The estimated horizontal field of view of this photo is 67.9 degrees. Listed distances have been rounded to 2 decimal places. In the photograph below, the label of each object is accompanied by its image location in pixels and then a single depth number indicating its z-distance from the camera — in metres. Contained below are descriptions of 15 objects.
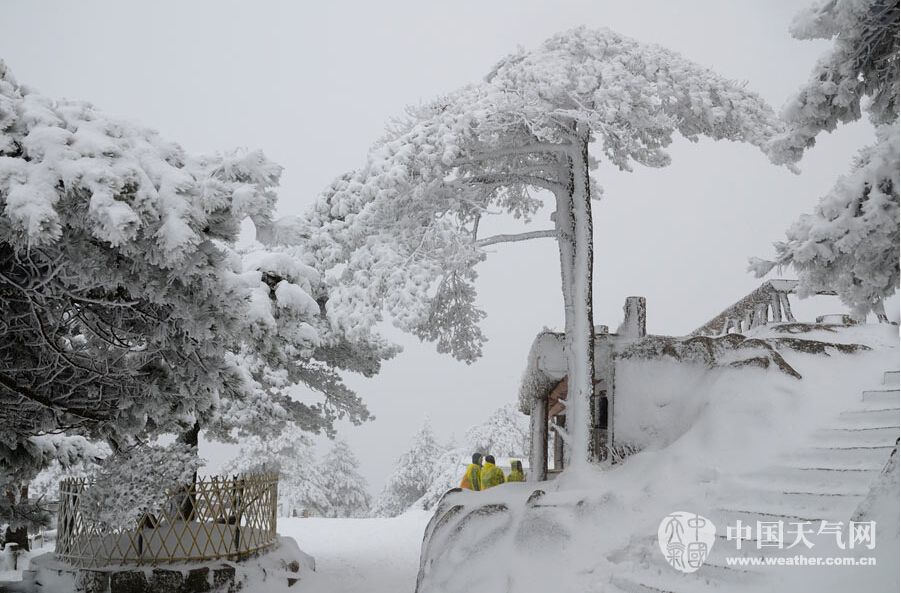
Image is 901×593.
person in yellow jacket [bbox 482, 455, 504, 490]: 12.70
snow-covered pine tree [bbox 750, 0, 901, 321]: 4.24
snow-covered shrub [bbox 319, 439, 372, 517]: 38.16
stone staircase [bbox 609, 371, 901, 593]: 6.48
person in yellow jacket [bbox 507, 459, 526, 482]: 13.05
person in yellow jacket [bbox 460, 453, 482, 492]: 12.88
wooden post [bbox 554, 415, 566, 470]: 17.55
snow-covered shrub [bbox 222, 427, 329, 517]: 33.28
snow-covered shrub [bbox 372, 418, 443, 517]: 37.66
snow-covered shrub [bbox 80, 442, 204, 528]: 6.98
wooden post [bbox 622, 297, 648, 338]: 12.02
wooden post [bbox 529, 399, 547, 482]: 13.11
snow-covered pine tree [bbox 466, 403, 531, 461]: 35.53
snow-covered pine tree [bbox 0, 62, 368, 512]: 4.12
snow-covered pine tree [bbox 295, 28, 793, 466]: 9.70
